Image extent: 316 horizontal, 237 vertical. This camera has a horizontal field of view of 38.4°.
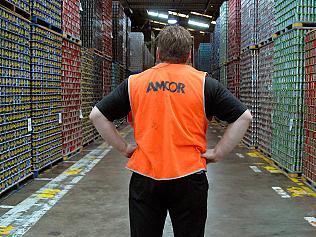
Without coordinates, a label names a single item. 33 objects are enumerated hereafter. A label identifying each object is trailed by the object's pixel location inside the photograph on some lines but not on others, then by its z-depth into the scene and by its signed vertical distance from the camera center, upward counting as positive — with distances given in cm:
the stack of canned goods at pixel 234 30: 1507 +217
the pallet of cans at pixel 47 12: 771 +152
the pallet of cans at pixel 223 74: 1762 +80
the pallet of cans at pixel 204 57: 2795 +234
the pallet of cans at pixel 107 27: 1487 +231
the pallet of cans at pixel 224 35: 1742 +235
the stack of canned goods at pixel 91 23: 1209 +199
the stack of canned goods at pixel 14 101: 625 -8
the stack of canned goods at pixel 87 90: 1164 +14
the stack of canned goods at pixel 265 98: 998 -9
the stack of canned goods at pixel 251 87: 1174 +21
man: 247 -19
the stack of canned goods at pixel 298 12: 782 +144
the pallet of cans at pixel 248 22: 1180 +197
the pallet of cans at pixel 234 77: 1499 +60
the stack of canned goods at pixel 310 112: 718 -29
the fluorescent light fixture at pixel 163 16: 3428 +599
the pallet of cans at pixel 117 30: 1808 +264
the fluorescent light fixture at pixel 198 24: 3550 +559
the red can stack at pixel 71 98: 962 -7
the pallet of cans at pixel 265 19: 975 +169
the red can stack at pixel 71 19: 958 +169
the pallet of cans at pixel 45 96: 770 -2
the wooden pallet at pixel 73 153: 979 -134
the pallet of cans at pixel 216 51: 2033 +210
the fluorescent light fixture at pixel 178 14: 3411 +617
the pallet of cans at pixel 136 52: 2397 +226
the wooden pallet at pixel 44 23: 766 +132
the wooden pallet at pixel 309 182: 710 -144
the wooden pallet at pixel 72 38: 949 +126
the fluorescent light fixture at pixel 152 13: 3356 +607
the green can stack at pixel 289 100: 784 -10
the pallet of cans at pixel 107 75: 1540 +70
